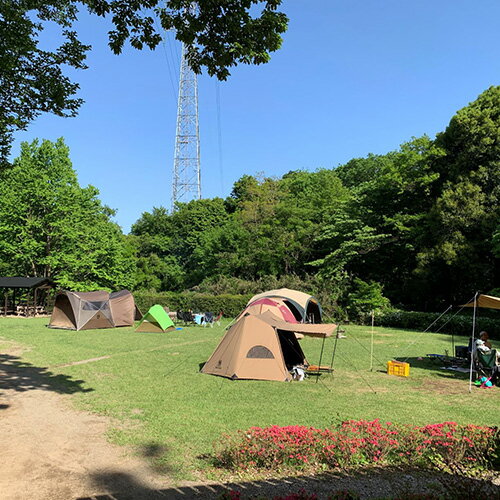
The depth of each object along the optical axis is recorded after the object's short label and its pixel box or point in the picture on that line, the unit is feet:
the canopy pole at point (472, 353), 30.78
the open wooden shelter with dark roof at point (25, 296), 84.61
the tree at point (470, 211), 75.20
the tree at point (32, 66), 26.00
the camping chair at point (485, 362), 33.53
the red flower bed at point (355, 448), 16.57
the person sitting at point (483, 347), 34.04
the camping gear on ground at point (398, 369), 35.58
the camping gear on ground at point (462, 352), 39.44
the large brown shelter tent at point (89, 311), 68.64
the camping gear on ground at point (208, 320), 77.37
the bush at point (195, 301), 94.02
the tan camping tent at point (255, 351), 32.99
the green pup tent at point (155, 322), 66.96
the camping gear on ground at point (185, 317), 76.89
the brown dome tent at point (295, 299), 66.85
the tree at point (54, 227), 95.66
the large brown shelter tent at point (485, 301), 35.65
